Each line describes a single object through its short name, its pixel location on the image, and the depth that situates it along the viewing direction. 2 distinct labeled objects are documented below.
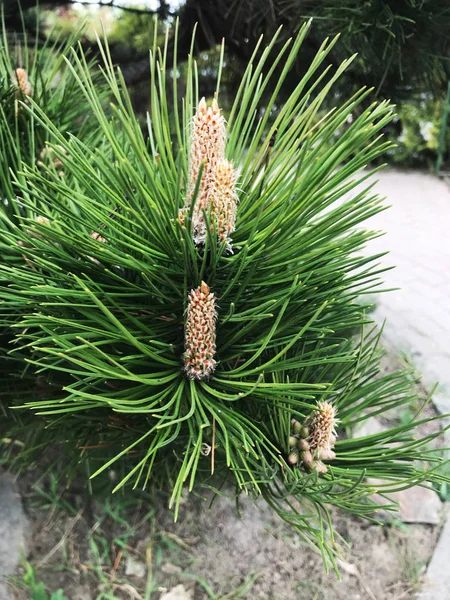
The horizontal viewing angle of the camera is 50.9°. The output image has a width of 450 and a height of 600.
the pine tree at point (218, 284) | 0.35
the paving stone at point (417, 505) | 0.86
